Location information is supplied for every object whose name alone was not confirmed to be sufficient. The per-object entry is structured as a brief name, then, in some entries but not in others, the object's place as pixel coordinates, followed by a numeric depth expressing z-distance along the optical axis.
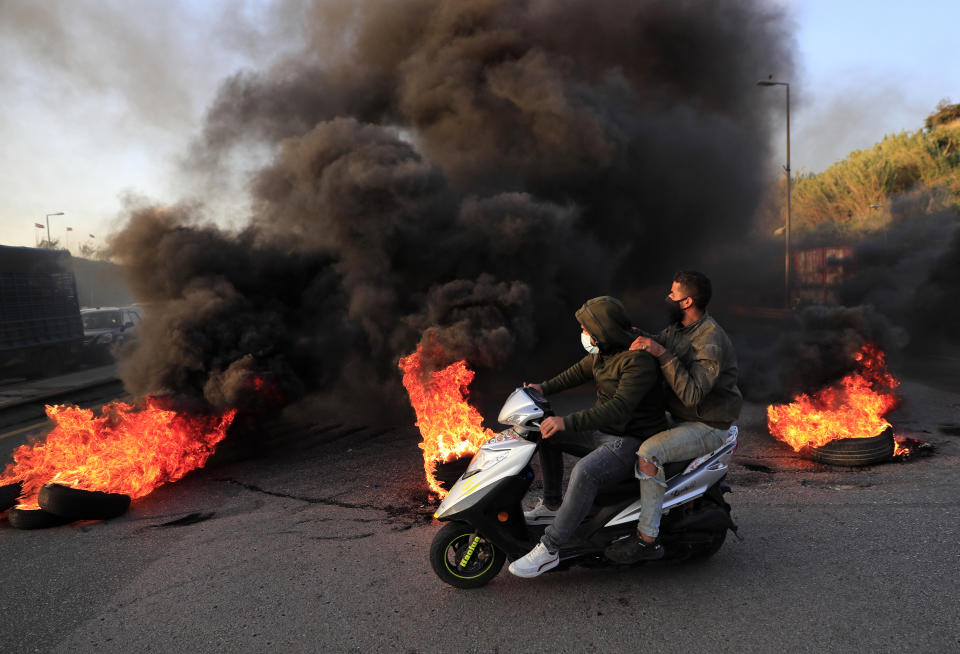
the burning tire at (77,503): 4.84
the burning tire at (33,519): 4.86
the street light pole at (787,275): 20.34
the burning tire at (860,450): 5.58
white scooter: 3.38
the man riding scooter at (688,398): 3.27
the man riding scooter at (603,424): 3.25
